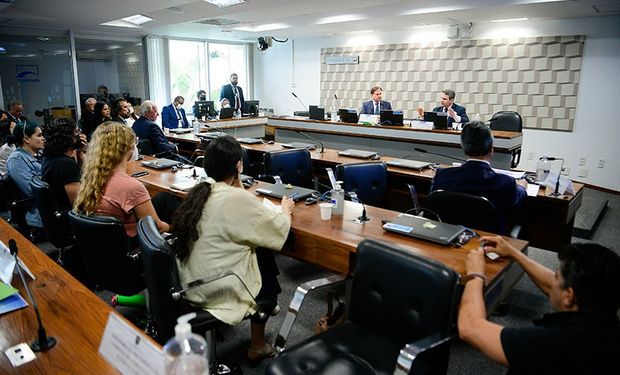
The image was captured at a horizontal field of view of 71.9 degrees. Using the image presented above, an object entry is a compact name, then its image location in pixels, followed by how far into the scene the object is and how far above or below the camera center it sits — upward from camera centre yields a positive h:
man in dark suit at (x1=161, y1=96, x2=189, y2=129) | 7.43 -0.39
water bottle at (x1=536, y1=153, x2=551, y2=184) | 3.24 -0.55
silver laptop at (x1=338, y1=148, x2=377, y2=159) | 4.23 -0.58
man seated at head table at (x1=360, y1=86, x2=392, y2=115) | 6.70 -0.15
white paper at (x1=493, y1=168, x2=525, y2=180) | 3.35 -0.61
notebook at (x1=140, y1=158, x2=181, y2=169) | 3.68 -0.61
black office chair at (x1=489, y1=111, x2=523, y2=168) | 5.49 -0.33
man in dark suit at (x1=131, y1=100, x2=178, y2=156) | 5.03 -0.48
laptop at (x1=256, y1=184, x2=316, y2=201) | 2.62 -0.60
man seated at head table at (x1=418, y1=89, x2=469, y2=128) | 5.70 -0.18
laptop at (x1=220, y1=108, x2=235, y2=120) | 7.17 -0.32
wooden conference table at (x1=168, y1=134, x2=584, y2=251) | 2.97 -0.82
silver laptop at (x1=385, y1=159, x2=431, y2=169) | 3.69 -0.59
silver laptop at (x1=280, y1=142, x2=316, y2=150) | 4.71 -0.56
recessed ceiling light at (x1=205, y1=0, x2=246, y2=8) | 5.62 +1.18
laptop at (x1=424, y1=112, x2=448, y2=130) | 4.96 -0.27
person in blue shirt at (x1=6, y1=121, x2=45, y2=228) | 3.41 -0.53
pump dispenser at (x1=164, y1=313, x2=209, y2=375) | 0.82 -0.50
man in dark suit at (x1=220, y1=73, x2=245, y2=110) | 9.24 -0.01
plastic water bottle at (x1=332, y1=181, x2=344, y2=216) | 2.29 -0.55
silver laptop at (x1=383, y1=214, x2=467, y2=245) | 1.90 -0.61
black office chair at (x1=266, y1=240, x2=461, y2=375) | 1.44 -0.80
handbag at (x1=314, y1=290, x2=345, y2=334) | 2.29 -1.18
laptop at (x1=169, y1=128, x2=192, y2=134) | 6.39 -0.55
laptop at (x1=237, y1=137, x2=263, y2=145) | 5.11 -0.56
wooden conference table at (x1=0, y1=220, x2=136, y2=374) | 1.10 -0.69
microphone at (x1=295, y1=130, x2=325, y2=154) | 5.81 -0.56
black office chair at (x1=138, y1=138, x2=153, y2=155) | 4.95 -0.61
